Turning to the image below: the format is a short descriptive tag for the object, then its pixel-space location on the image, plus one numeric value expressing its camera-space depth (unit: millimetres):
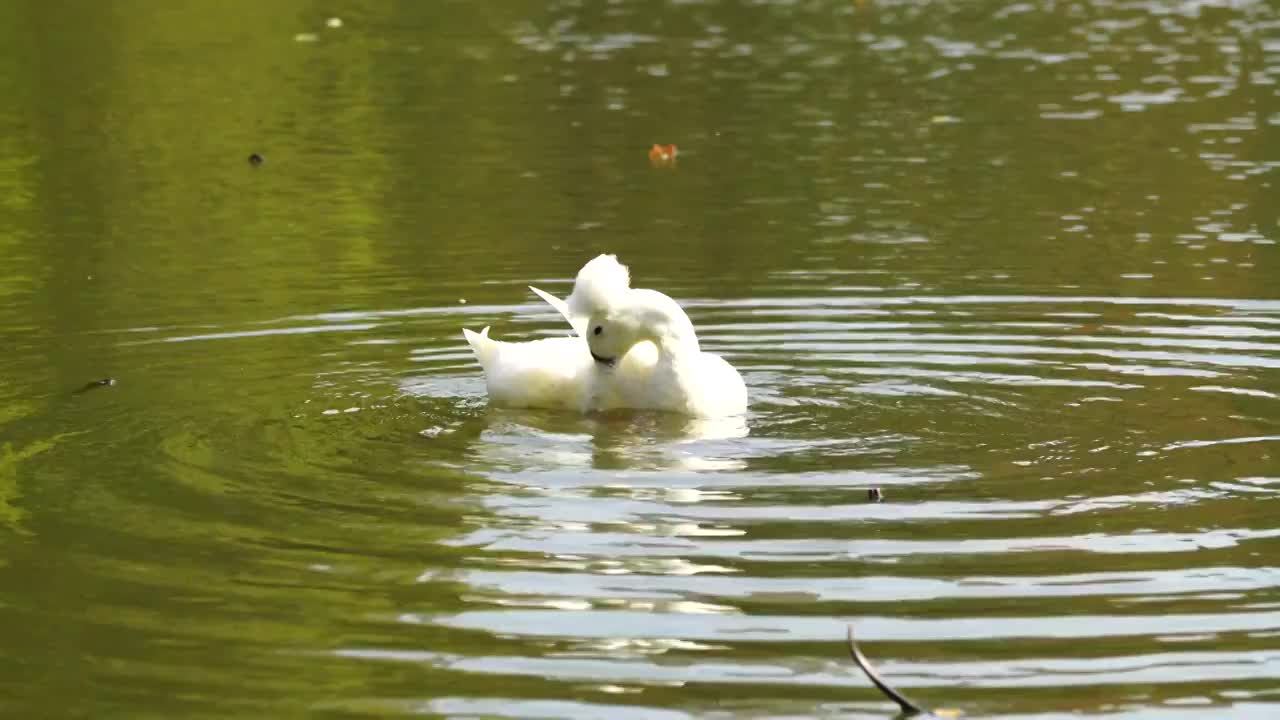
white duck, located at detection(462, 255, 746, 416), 10680
